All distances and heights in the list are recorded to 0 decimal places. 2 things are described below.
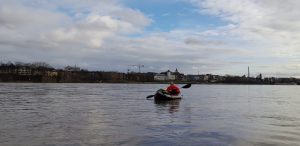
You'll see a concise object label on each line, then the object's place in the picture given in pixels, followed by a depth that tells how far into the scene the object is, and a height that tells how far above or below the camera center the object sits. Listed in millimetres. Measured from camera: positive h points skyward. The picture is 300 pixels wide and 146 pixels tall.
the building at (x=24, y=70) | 177362 +5918
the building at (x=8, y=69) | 177175 +6404
